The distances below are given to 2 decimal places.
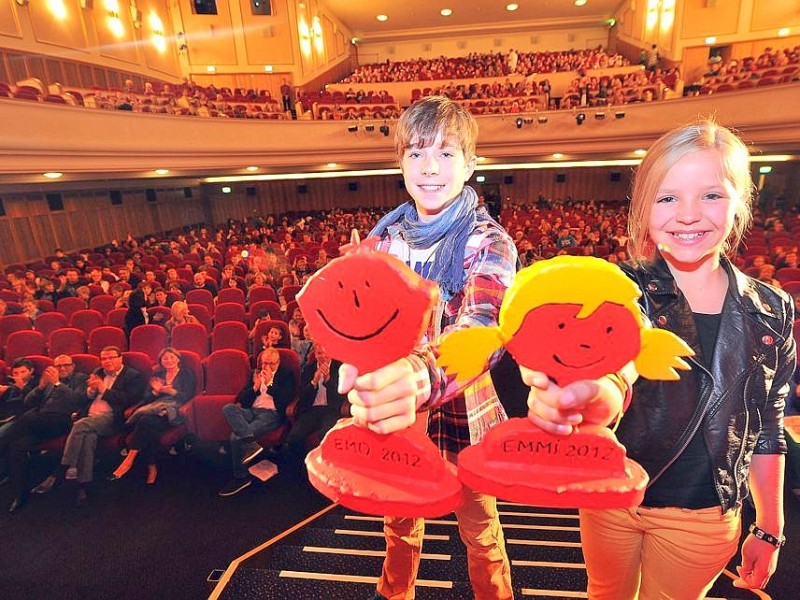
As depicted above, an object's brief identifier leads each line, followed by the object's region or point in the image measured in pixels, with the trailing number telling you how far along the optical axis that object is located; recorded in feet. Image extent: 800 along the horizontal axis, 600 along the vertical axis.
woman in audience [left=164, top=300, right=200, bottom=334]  15.84
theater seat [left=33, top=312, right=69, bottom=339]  17.06
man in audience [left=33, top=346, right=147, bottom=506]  10.20
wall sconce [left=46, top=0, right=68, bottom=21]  35.71
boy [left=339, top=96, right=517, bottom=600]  2.32
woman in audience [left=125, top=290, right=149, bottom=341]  16.98
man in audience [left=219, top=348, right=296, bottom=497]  10.43
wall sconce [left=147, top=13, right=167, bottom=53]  46.62
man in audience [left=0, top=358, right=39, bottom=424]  11.53
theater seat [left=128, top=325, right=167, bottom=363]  15.08
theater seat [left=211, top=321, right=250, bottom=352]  15.02
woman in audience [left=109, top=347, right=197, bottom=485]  10.64
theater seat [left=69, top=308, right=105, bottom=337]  17.57
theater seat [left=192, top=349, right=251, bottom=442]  12.18
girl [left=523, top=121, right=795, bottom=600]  2.94
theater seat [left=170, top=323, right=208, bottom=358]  14.88
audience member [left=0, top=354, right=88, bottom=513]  10.22
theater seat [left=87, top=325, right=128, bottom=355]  15.35
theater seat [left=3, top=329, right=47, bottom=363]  15.64
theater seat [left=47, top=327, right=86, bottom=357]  15.37
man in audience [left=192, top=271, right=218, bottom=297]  21.29
